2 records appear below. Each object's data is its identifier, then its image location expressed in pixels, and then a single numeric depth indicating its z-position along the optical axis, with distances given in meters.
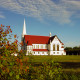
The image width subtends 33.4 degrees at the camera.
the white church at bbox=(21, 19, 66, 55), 69.82
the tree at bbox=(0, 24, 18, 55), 5.70
